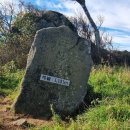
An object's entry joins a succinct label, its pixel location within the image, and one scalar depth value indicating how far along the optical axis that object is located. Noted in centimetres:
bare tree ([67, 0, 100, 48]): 1407
